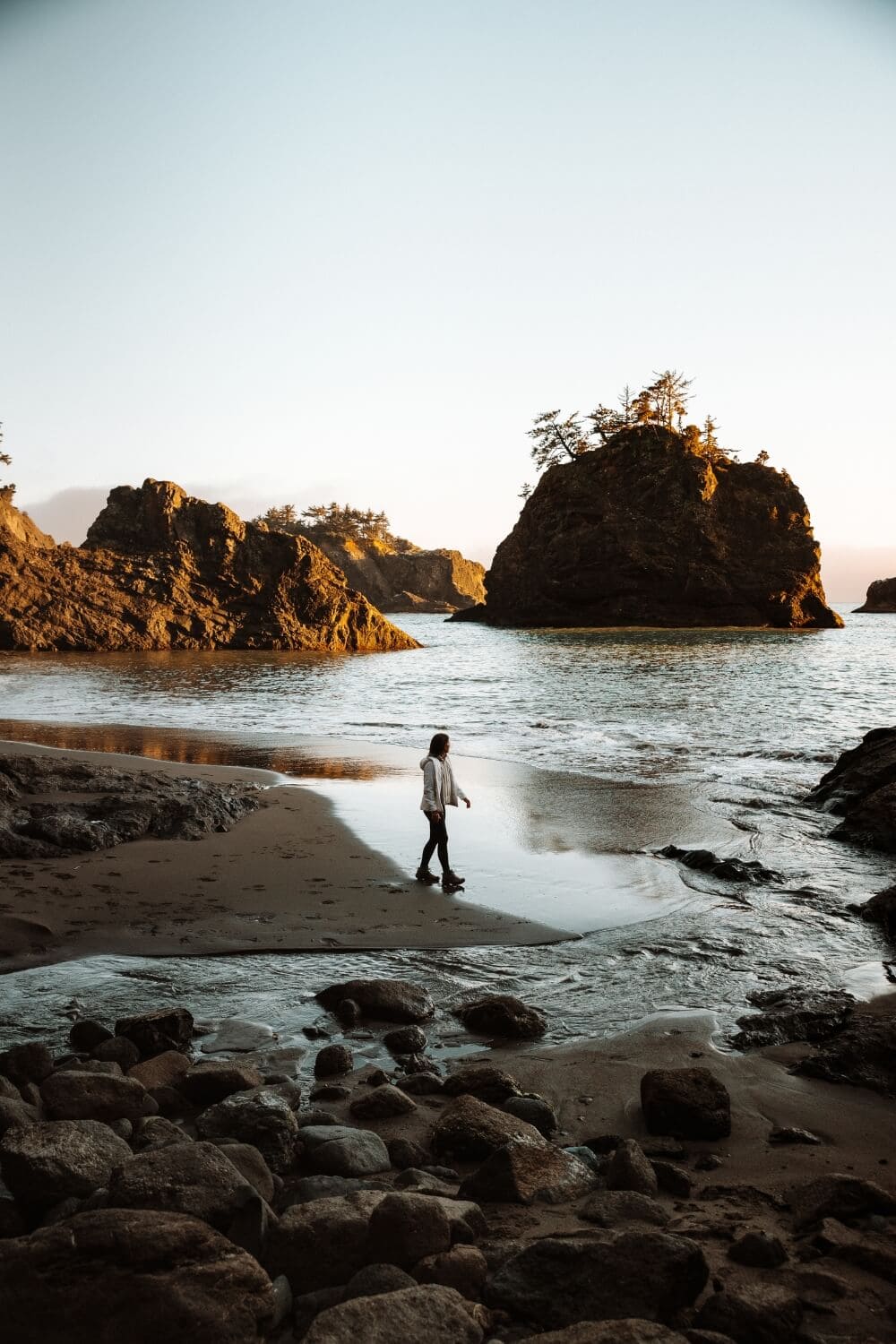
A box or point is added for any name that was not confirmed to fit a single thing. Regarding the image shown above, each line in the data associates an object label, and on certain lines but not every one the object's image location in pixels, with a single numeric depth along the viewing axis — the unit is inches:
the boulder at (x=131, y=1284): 92.9
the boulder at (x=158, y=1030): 177.9
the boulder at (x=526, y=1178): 128.7
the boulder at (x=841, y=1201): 126.7
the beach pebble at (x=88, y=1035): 179.9
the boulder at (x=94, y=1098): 146.0
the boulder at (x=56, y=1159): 118.7
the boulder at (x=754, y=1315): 99.4
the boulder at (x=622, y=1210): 122.0
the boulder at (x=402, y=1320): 92.7
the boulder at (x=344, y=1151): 134.6
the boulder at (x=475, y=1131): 142.8
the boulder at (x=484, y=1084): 163.5
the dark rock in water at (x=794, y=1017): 194.7
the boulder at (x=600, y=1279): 102.1
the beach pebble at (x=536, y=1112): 155.0
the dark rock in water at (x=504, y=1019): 195.6
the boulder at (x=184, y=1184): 112.1
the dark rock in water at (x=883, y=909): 278.1
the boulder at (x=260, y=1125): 137.6
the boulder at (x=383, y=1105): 155.8
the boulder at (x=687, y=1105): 153.5
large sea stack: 3058.6
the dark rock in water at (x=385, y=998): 202.5
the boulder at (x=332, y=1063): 174.2
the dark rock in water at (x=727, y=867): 336.2
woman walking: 318.0
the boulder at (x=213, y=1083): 158.4
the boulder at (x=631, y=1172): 131.9
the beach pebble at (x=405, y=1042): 186.5
